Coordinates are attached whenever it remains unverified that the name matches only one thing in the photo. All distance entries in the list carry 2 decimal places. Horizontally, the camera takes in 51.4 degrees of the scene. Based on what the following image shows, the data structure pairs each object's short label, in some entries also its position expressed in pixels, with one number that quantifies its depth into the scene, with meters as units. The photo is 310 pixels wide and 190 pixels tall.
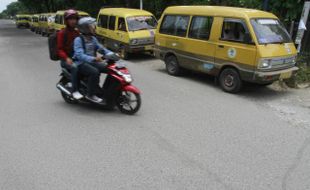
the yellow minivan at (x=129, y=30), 12.62
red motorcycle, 6.00
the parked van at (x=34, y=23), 32.50
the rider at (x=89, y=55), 5.97
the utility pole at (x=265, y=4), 10.26
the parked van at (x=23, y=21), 46.40
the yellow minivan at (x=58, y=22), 21.02
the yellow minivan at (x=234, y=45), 7.39
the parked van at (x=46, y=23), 24.21
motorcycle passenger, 6.17
